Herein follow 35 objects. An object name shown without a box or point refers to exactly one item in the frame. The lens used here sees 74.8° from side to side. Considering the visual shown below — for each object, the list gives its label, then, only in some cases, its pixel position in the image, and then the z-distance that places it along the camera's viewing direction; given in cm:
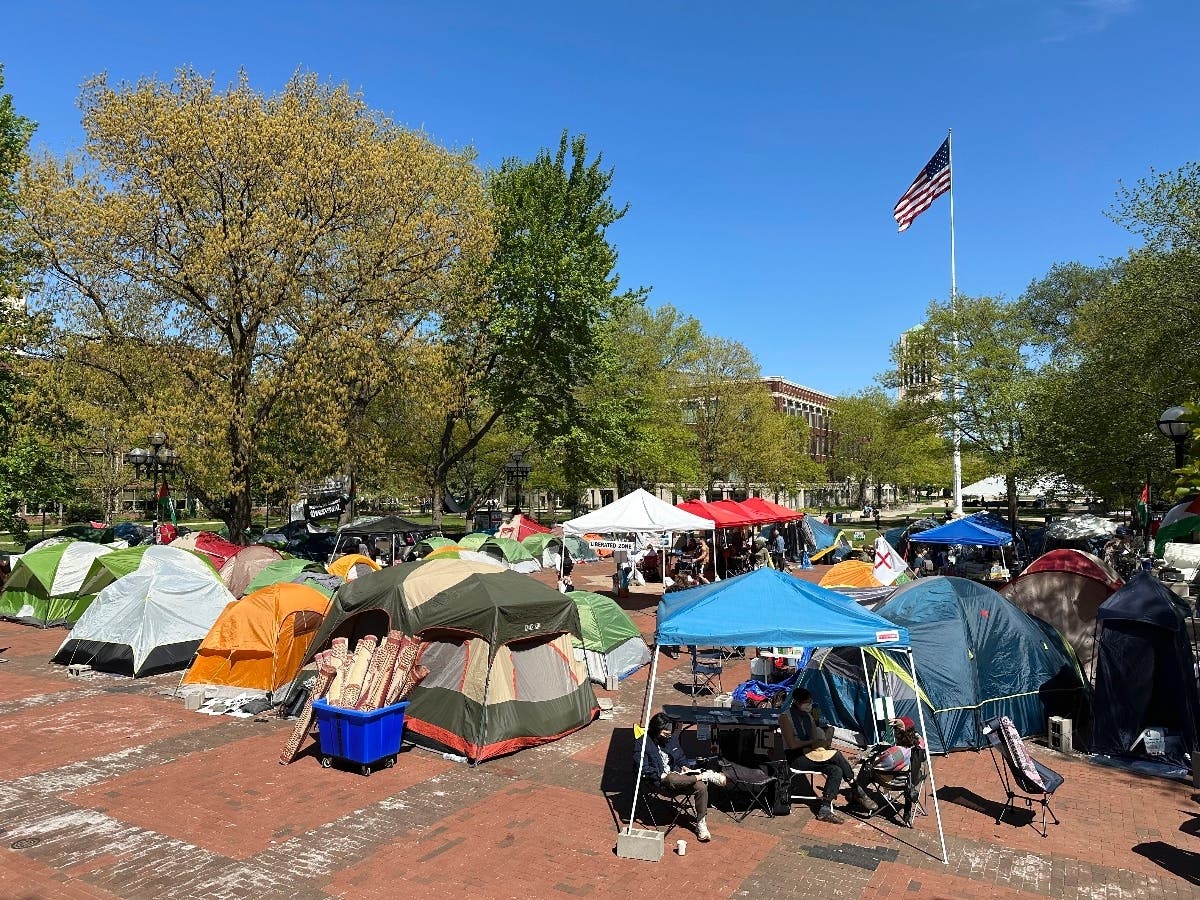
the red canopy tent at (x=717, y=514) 2439
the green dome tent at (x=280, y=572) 1816
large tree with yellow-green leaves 2373
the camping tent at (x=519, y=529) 3247
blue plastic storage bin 971
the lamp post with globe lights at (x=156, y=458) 2231
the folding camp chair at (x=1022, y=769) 811
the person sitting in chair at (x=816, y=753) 851
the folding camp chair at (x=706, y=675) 1352
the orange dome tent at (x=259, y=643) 1312
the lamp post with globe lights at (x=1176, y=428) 1146
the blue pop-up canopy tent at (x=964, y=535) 2373
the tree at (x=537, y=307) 3306
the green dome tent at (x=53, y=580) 2008
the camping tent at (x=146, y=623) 1497
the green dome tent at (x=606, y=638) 1397
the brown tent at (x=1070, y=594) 1385
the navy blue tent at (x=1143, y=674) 1000
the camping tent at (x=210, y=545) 2425
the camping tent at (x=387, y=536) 2686
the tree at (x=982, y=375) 4131
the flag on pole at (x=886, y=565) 1822
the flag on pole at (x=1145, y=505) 2076
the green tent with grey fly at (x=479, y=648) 1038
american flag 3775
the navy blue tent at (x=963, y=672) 1055
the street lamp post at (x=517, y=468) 3300
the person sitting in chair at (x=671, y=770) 788
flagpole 4338
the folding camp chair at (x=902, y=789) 827
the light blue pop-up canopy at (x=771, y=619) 824
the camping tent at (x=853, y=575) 1811
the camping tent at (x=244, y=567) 2020
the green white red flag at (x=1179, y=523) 1127
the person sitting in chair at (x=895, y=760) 834
